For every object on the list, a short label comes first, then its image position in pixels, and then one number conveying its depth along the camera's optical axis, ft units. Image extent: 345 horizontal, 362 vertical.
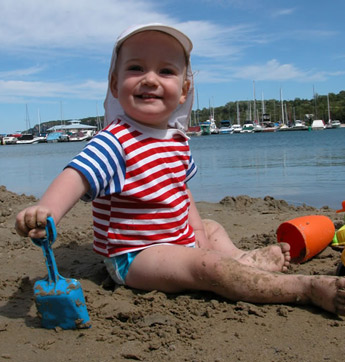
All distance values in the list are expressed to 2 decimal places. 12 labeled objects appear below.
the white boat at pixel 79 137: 214.61
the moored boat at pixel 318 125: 198.08
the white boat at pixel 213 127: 217.11
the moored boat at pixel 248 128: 212.43
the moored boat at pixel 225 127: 222.69
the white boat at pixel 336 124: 204.33
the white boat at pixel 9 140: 225.05
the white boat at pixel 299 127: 205.39
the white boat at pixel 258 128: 212.43
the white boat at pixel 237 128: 220.84
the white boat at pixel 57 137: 227.81
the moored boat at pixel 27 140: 229.66
